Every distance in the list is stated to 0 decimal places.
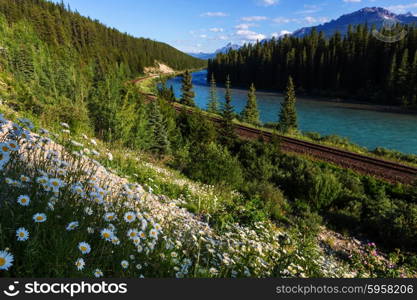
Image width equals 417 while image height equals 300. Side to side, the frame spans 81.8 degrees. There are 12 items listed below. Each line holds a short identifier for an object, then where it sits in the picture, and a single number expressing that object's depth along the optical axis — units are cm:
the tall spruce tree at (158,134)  1484
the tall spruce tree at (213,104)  3868
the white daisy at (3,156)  180
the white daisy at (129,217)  205
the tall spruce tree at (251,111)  3409
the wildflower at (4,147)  192
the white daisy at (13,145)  194
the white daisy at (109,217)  206
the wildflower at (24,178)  204
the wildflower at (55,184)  198
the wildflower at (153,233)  218
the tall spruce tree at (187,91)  4300
